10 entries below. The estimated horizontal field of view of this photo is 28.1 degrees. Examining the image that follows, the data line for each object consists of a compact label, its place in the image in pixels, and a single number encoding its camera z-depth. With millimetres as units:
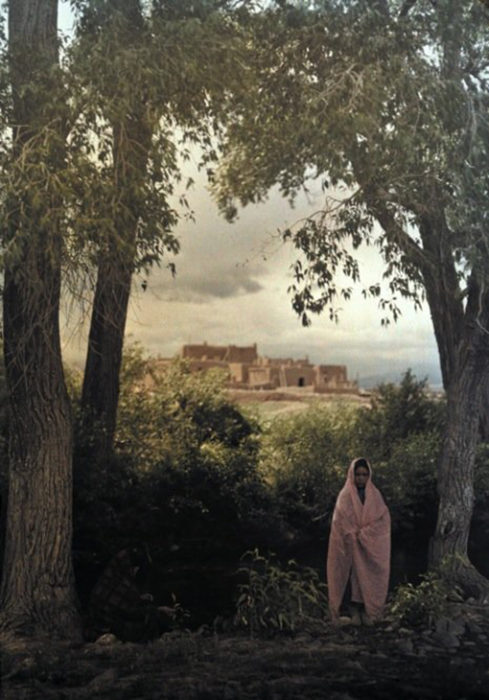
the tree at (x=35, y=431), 6590
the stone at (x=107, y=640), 6688
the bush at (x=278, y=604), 7133
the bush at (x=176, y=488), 8477
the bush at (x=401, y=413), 11391
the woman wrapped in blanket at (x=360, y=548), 7312
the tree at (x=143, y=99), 6203
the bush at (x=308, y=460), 9867
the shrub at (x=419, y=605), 7422
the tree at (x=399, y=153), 7316
